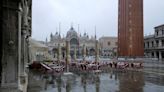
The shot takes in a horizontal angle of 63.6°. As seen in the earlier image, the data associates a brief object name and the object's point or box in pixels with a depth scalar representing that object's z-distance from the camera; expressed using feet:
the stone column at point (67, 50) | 38.10
